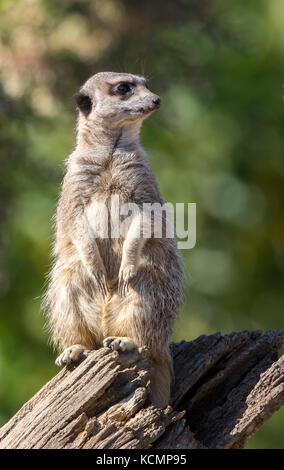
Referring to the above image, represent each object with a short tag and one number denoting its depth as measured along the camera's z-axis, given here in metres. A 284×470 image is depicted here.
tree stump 6.75
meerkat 7.84
